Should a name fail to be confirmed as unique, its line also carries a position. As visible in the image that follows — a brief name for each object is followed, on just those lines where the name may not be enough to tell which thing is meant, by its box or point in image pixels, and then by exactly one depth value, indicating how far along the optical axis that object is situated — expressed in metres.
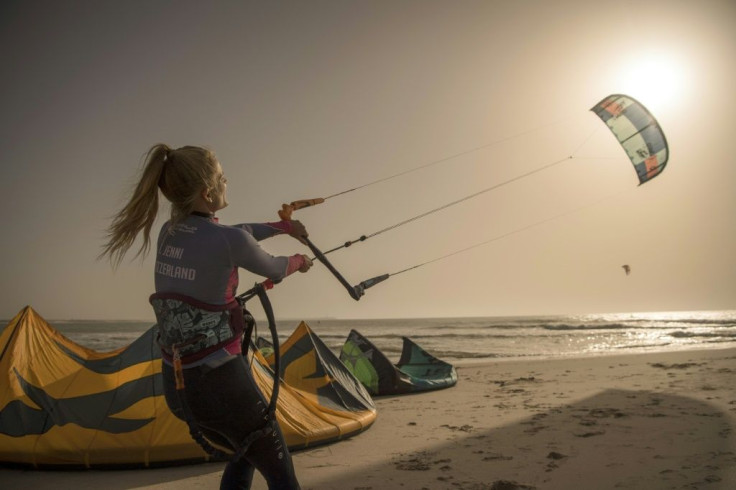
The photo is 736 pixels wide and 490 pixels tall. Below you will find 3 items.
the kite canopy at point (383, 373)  9.08
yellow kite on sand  4.65
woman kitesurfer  2.09
